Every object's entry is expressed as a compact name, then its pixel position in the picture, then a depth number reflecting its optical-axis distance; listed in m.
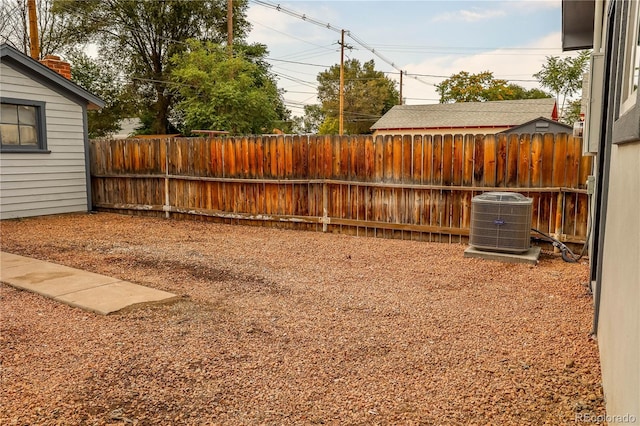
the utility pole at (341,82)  26.01
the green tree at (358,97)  44.50
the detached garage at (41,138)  9.67
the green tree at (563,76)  27.89
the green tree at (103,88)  26.34
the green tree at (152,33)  28.78
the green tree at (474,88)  35.84
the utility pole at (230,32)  21.34
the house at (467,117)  25.02
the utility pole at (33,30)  13.06
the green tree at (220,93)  21.73
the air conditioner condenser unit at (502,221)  5.86
